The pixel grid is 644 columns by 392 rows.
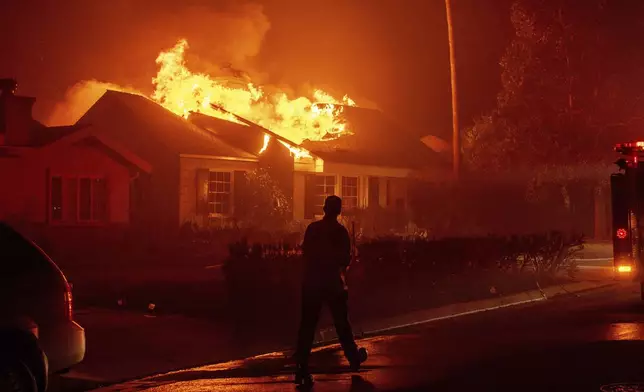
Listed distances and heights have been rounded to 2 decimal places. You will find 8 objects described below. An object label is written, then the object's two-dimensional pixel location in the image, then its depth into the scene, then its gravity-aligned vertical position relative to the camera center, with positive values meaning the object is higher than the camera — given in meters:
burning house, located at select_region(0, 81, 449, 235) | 24.83 +1.91
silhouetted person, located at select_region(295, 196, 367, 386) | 9.25 -0.43
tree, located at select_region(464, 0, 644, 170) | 33.28 +4.95
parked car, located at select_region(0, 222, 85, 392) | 7.15 -0.65
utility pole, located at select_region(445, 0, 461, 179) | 26.00 +3.31
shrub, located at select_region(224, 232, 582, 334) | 14.45 -0.62
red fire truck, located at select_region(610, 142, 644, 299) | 15.12 +0.33
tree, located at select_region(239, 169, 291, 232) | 28.03 +0.82
